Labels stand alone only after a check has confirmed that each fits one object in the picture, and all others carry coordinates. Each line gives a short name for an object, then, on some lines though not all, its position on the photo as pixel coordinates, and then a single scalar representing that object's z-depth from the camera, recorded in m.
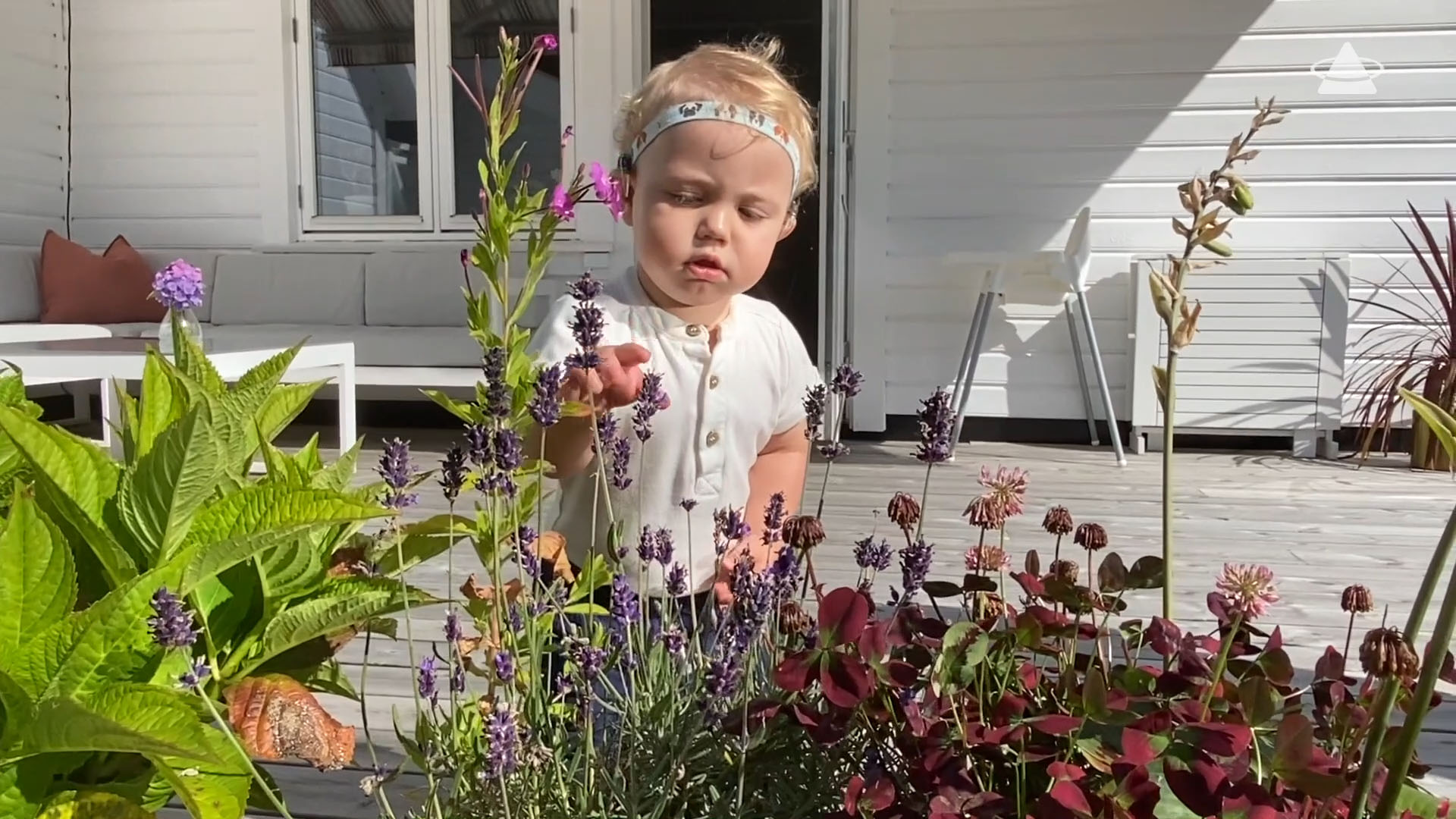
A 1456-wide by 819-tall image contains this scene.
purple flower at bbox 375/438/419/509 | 0.62
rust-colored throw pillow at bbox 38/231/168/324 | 5.54
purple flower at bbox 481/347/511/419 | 0.61
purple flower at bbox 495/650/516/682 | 0.57
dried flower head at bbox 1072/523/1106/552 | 0.70
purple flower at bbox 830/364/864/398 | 0.84
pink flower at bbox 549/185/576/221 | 0.72
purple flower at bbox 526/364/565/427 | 0.65
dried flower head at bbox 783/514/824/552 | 0.67
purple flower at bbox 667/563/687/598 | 0.73
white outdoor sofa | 5.34
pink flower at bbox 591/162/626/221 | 0.89
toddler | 1.14
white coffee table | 3.20
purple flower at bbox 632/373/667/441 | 0.80
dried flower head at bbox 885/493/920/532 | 0.68
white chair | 4.41
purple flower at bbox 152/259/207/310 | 0.84
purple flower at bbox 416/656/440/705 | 0.58
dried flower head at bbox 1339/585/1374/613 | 0.64
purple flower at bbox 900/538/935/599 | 0.65
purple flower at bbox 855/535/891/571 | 0.70
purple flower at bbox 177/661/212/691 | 0.48
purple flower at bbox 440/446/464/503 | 0.62
